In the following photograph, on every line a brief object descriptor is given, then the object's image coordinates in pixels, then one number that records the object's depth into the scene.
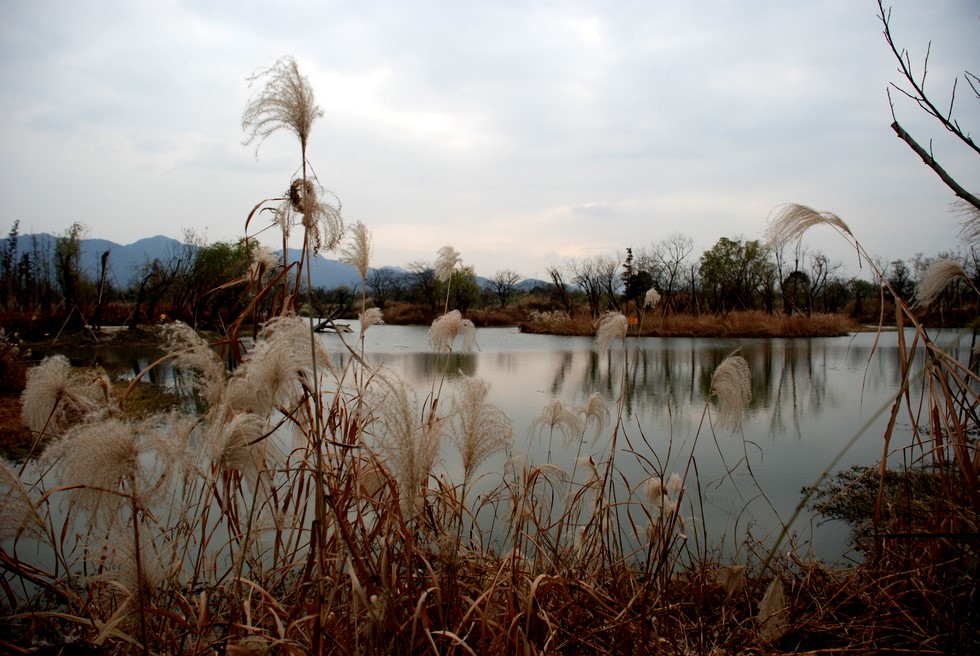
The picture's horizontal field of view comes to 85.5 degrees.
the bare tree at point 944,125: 1.39
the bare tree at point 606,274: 31.20
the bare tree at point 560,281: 34.04
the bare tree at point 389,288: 54.96
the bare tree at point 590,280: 32.69
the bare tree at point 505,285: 50.81
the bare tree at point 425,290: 40.06
